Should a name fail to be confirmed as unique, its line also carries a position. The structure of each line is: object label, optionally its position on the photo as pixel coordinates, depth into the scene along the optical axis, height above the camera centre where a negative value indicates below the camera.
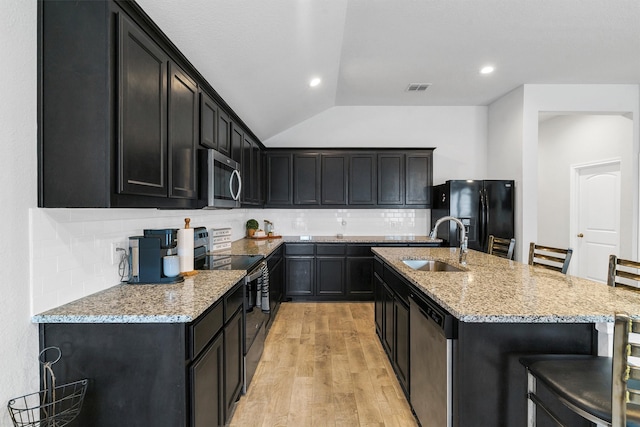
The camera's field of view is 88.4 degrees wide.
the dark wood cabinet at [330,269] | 4.65 -0.83
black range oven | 2.40 -0.71
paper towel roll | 2.12 -0.25
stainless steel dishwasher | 1.46 -0.76
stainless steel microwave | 2.38 +0.23
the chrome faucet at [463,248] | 2.52 -0.29
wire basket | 1.28 -0.79
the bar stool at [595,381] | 0.93 -0.59
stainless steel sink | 2.75 -0.46
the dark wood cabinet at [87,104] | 1.37 +0.45
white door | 5.05 -0.13
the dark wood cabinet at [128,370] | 1.37 -0.67
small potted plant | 4.79 -0.24
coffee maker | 1.92 -0.27
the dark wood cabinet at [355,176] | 4.93 +0.52
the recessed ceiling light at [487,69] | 3.91 +1.71
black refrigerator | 4.42 +0.04
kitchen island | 1.34 -0.53
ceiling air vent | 4.45 +1.71
